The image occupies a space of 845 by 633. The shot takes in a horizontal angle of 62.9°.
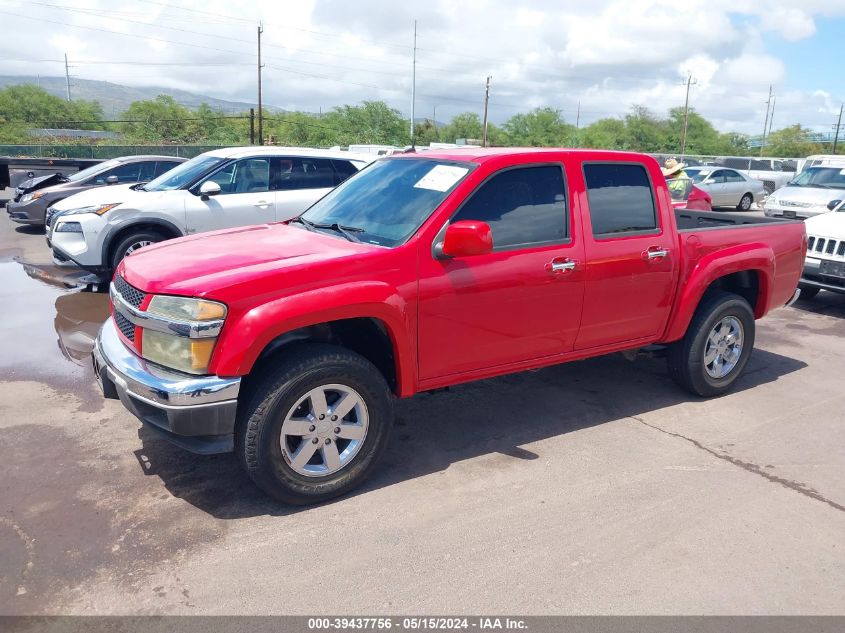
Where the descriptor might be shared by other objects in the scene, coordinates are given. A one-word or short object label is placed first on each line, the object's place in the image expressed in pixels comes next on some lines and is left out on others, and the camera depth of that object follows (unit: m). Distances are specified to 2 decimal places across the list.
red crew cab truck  3.46
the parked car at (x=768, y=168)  27.34
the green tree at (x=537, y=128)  77.00
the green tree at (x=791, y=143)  79.07
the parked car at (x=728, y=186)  21.91
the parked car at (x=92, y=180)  13.30
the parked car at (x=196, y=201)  8.41
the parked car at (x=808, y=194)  14.43
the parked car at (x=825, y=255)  8.11
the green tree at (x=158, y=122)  63.81
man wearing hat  9.28
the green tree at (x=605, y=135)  74.38
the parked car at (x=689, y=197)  8.98
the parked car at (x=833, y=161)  15.30
